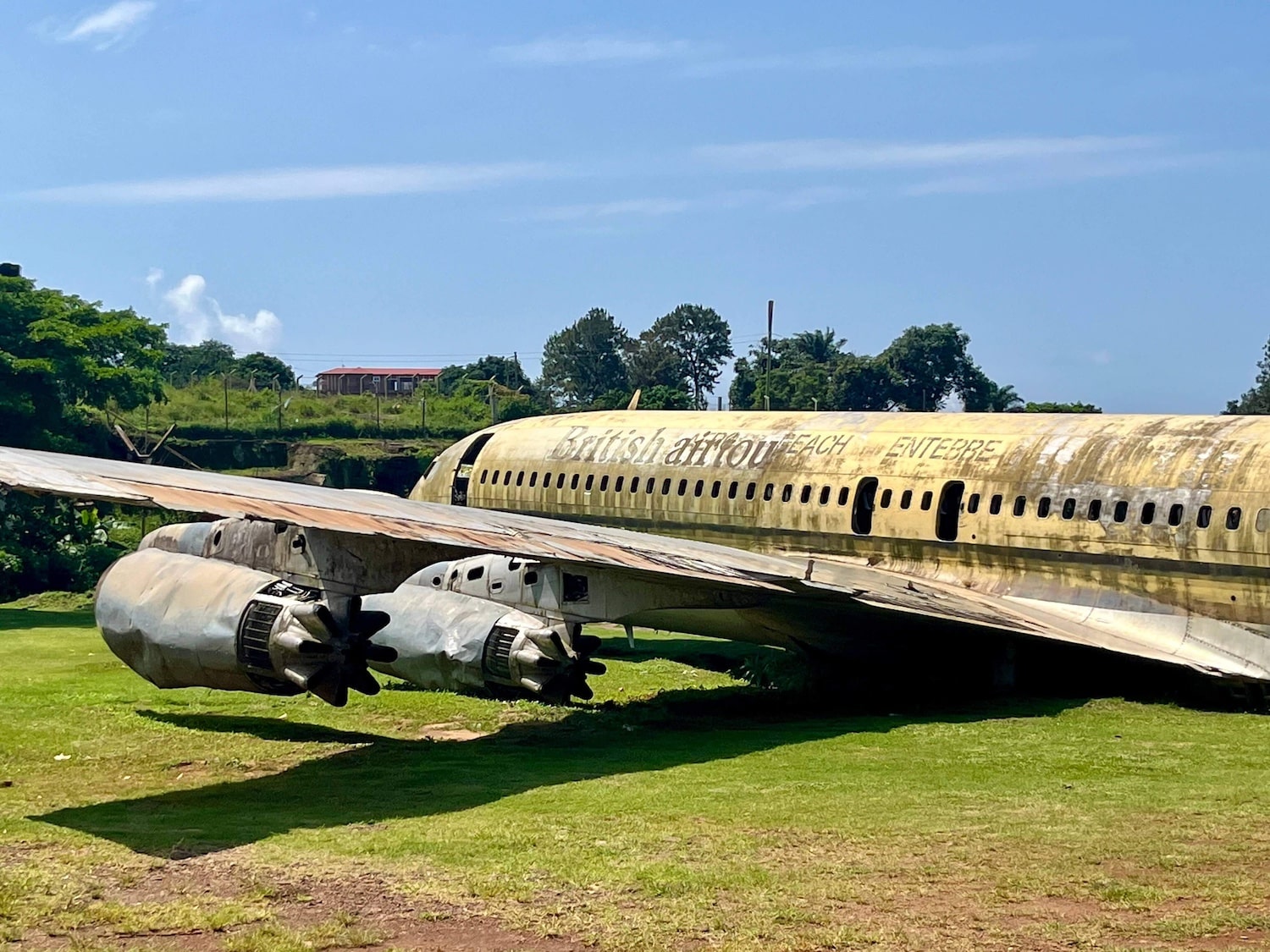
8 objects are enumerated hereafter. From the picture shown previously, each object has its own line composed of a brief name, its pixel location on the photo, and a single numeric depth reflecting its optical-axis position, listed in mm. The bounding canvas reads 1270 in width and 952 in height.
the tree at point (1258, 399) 98062
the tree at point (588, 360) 135750
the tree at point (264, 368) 112062
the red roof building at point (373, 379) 140875
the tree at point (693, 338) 129875
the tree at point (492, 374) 121500
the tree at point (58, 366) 41125
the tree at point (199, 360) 120812
